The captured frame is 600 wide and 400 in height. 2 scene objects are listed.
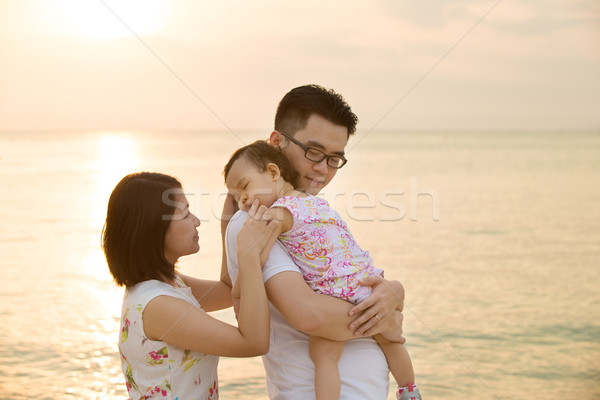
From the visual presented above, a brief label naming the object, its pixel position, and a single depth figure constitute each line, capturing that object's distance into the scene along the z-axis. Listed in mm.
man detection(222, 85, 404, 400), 2252
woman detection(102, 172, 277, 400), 2148
